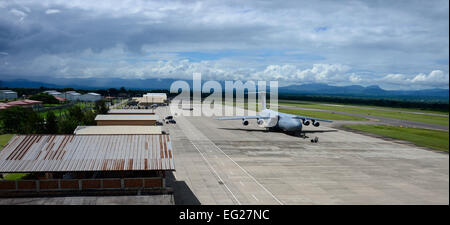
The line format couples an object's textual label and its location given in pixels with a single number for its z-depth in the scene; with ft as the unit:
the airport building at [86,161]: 85.40
